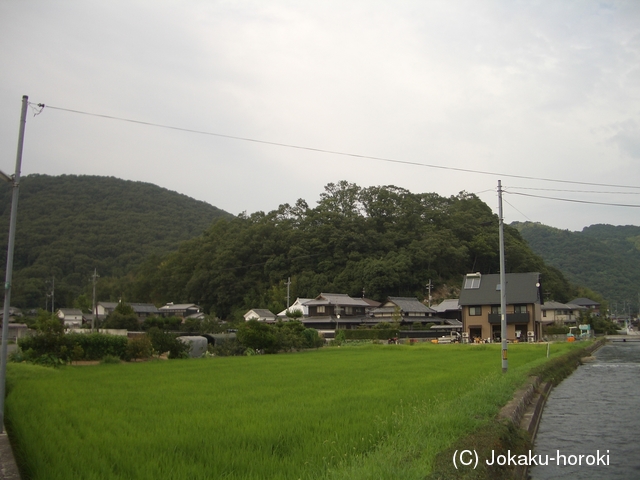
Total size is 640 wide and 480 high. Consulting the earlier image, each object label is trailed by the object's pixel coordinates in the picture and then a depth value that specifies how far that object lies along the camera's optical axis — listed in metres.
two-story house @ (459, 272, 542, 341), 50.22
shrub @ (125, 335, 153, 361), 24.28
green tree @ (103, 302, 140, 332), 51.56
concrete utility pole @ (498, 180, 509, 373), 18.55
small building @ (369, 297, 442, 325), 62.41
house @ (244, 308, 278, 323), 64.62
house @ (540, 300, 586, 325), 73.61
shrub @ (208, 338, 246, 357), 30.49
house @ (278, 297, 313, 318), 64.84
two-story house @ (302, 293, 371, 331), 62.06
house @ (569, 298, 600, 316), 85.62
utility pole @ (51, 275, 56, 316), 67.09
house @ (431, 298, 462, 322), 69.00
